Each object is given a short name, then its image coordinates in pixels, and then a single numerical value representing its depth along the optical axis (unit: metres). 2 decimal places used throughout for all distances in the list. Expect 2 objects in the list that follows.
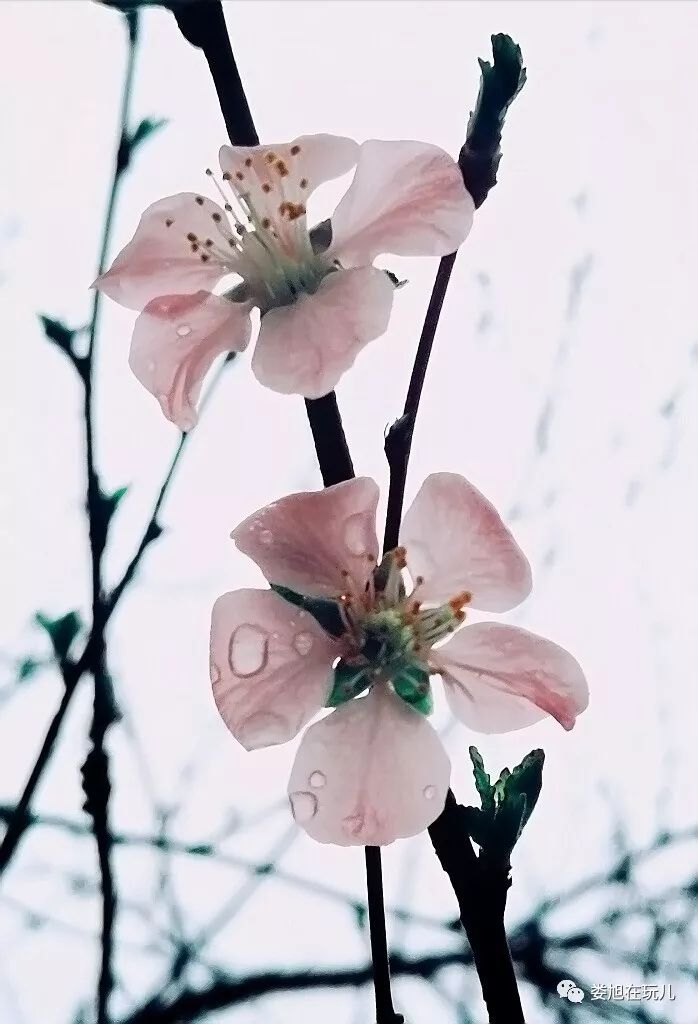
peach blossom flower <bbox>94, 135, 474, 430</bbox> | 0.23
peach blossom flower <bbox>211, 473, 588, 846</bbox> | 0.23
